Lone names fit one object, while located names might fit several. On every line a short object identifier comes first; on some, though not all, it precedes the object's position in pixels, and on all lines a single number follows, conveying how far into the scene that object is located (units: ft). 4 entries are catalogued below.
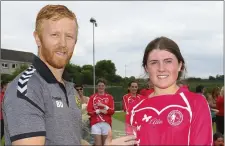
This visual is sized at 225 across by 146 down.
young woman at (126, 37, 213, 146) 7.30
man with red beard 5.62
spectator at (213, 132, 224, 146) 21.03
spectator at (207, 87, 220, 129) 36.04
